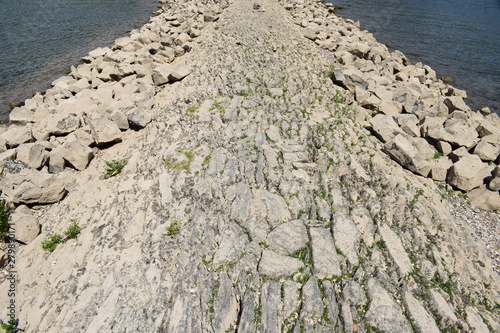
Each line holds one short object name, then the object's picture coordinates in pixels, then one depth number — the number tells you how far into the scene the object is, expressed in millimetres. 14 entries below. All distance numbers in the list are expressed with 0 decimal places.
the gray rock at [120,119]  15289
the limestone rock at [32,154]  13133
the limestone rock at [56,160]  13344
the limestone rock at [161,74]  18903
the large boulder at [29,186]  11406
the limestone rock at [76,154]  13336
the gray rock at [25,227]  10162
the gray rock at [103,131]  14430
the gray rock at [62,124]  15453
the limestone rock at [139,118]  15219
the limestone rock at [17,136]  15172
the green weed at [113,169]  12430
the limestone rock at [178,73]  18875
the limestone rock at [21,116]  18312
